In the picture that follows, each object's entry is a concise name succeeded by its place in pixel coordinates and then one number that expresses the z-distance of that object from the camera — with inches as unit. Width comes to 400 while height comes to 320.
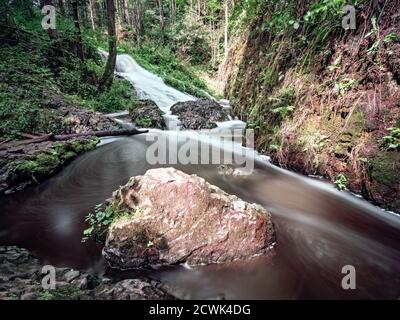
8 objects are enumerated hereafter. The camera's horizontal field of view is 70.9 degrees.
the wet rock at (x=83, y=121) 344.1
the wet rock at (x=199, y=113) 436.9
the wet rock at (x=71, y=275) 120.6
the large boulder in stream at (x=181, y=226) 134.3
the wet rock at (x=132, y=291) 107.9
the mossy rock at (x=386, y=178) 175.8
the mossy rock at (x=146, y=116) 421.4
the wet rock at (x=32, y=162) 226.1
